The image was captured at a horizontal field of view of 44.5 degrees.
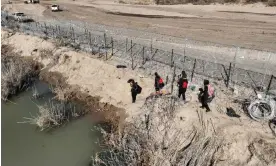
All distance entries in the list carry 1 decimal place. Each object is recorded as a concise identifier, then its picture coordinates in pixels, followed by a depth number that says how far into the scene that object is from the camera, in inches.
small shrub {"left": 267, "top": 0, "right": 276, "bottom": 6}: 1634.1
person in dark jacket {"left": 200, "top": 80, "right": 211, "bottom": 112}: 620.8
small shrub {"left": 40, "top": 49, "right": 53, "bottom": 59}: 1084.6
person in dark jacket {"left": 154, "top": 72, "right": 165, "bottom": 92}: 712.1
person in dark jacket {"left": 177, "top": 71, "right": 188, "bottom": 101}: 665.0
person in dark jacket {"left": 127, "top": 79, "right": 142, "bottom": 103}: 716.0
